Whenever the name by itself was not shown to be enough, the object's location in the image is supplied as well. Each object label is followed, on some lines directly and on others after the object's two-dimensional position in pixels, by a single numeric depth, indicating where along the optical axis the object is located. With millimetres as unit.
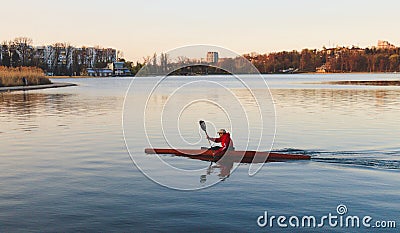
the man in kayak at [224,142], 16891
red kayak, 17391
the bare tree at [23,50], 164625
